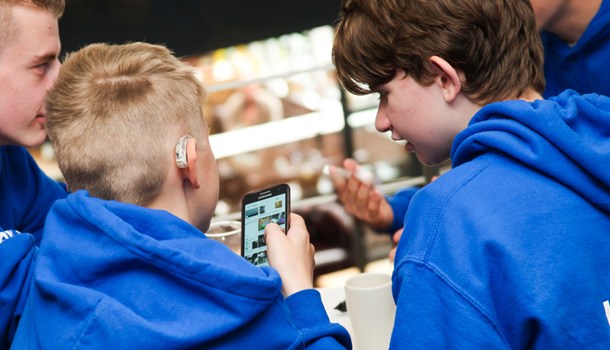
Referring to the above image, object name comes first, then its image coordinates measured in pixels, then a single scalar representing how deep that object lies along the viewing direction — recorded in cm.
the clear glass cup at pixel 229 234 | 126
